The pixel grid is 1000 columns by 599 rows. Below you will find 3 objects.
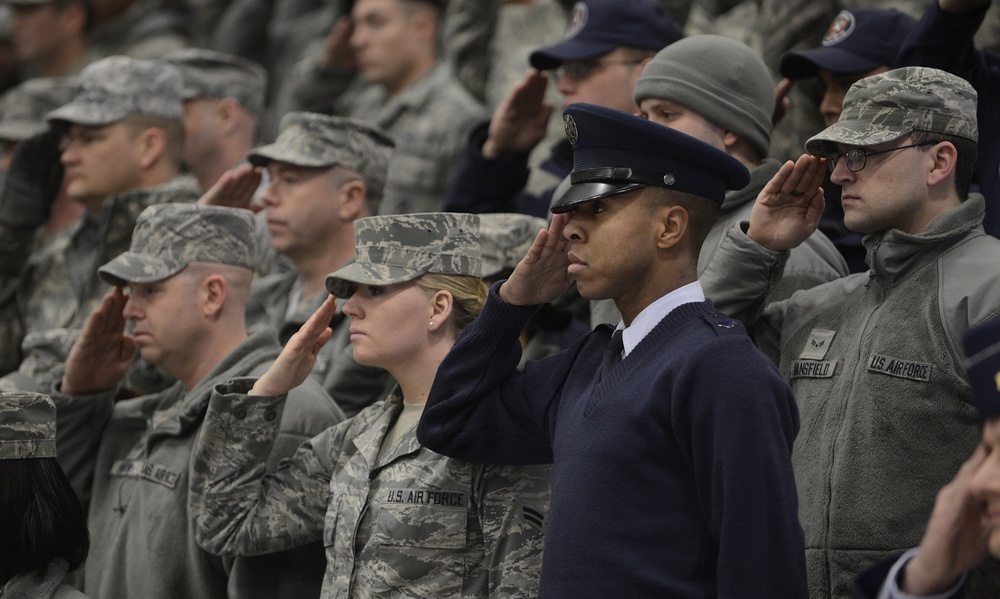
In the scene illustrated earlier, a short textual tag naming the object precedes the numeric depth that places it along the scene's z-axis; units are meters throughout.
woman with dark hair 7.37
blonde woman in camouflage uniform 6.89
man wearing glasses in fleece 6.39
